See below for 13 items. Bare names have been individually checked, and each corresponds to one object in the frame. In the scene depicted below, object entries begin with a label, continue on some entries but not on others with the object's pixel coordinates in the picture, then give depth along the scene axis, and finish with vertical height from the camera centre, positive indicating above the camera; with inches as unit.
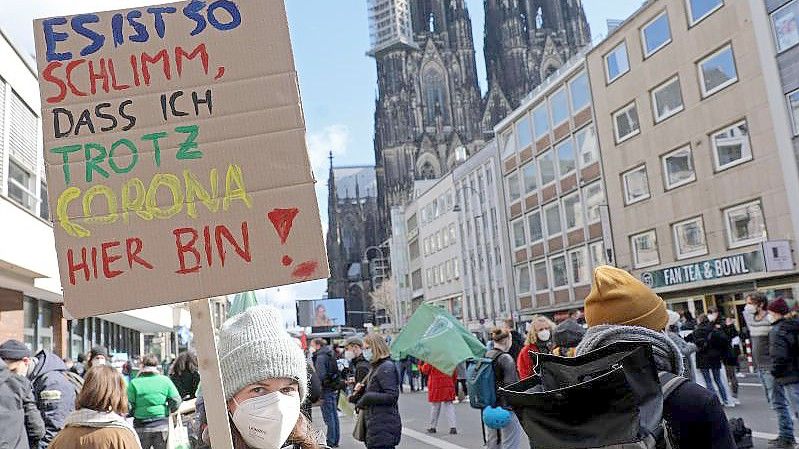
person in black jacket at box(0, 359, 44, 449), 204.4 -10.9
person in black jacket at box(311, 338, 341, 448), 459.2 -29.4
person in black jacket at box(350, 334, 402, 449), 283.9 -27.0
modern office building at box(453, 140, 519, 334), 1847.9 +226.8
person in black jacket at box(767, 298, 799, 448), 310.3 -22.1
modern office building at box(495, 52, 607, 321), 1354.6 +254.9
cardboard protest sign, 99.1 +27.2
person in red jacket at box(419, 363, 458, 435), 498.9 -44.4
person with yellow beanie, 89.1 -3.4
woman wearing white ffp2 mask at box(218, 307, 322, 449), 102.0 -5.6
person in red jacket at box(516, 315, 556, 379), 290.7 -8.1
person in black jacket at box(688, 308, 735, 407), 478.6 -32.4
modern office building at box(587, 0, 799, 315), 864.3 +207.1
